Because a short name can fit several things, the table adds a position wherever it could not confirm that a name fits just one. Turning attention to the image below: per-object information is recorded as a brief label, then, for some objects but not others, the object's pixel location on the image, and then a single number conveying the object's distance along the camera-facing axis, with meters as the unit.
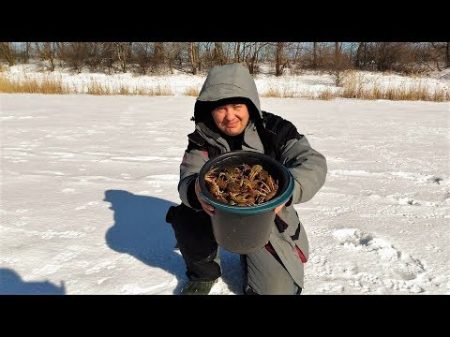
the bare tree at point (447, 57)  16.00
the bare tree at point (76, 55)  17.52
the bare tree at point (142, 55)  17.81
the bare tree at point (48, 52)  17.84
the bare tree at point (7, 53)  18.28
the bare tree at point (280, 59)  16.80
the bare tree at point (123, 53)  17.81
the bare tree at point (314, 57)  16.85
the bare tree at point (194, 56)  17.22
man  1.71
